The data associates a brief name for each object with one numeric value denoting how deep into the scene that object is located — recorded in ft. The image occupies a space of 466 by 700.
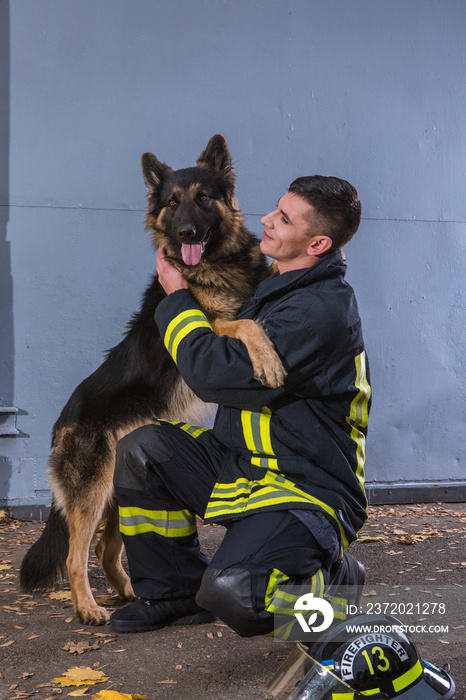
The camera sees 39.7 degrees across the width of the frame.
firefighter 6.69
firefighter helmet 5.30
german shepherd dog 9.18
